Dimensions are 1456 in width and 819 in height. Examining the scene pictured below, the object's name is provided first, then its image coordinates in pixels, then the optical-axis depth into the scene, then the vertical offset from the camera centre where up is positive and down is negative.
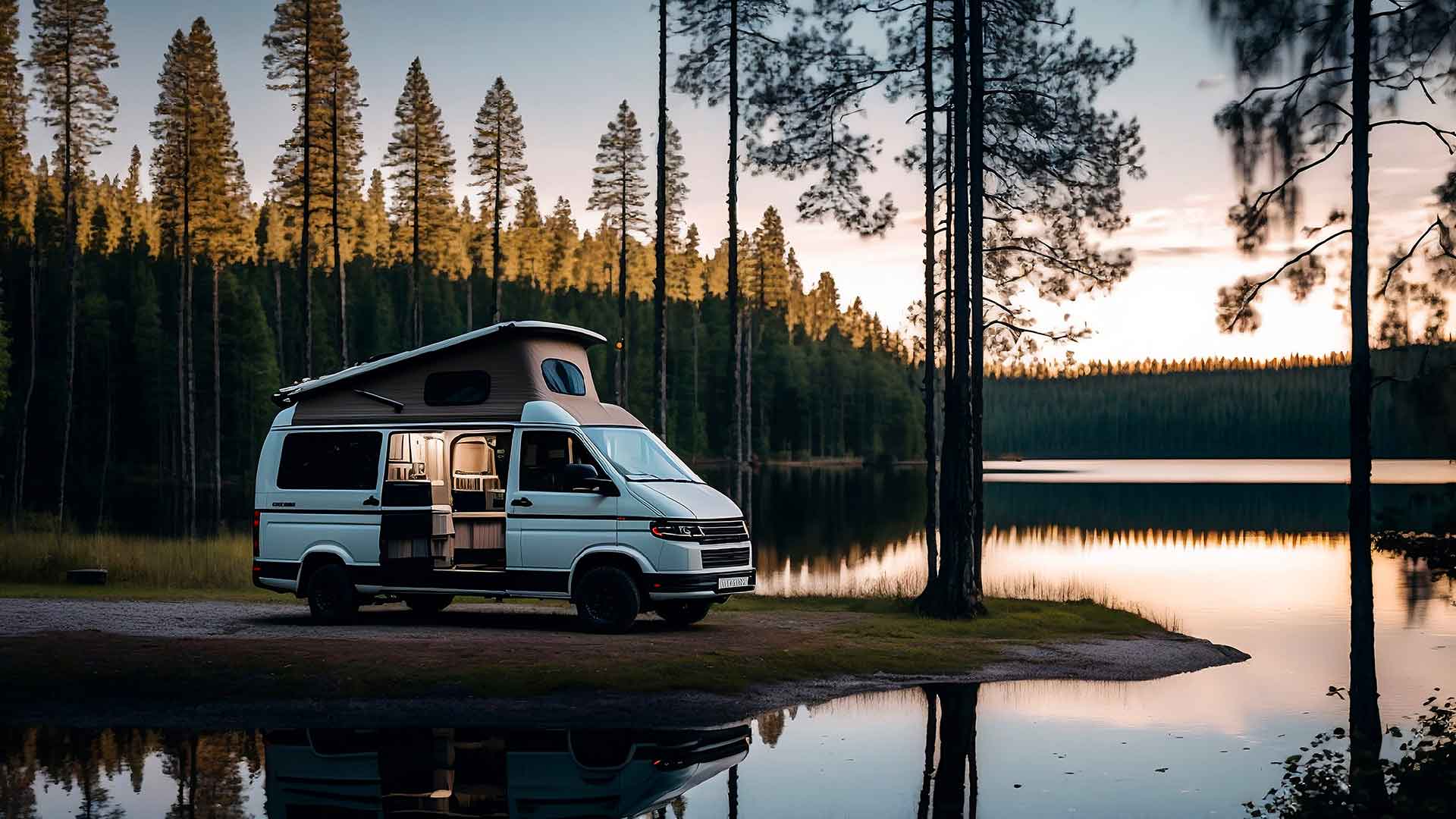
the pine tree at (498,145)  59.81 +12.86
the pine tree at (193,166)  59.00 +12.29
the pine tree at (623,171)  67.12 +13.15
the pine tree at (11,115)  52.06 +13.03
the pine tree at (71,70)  49.88 +13.56
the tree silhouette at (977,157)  22.55 +5.16
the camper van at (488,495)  17.84 -0.76
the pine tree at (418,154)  59.59 +12.55
